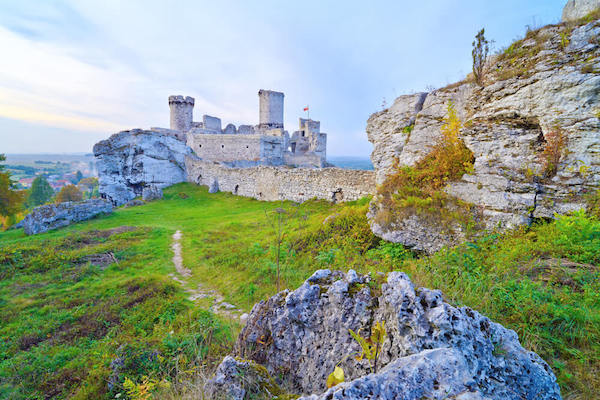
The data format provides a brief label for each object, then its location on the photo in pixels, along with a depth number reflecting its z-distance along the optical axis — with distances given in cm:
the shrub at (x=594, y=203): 430
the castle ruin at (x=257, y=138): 2979
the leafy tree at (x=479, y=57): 640
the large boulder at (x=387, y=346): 150
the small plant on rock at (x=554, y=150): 497
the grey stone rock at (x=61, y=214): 1334
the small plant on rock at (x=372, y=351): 182
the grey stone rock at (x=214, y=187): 2361
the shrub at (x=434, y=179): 607
